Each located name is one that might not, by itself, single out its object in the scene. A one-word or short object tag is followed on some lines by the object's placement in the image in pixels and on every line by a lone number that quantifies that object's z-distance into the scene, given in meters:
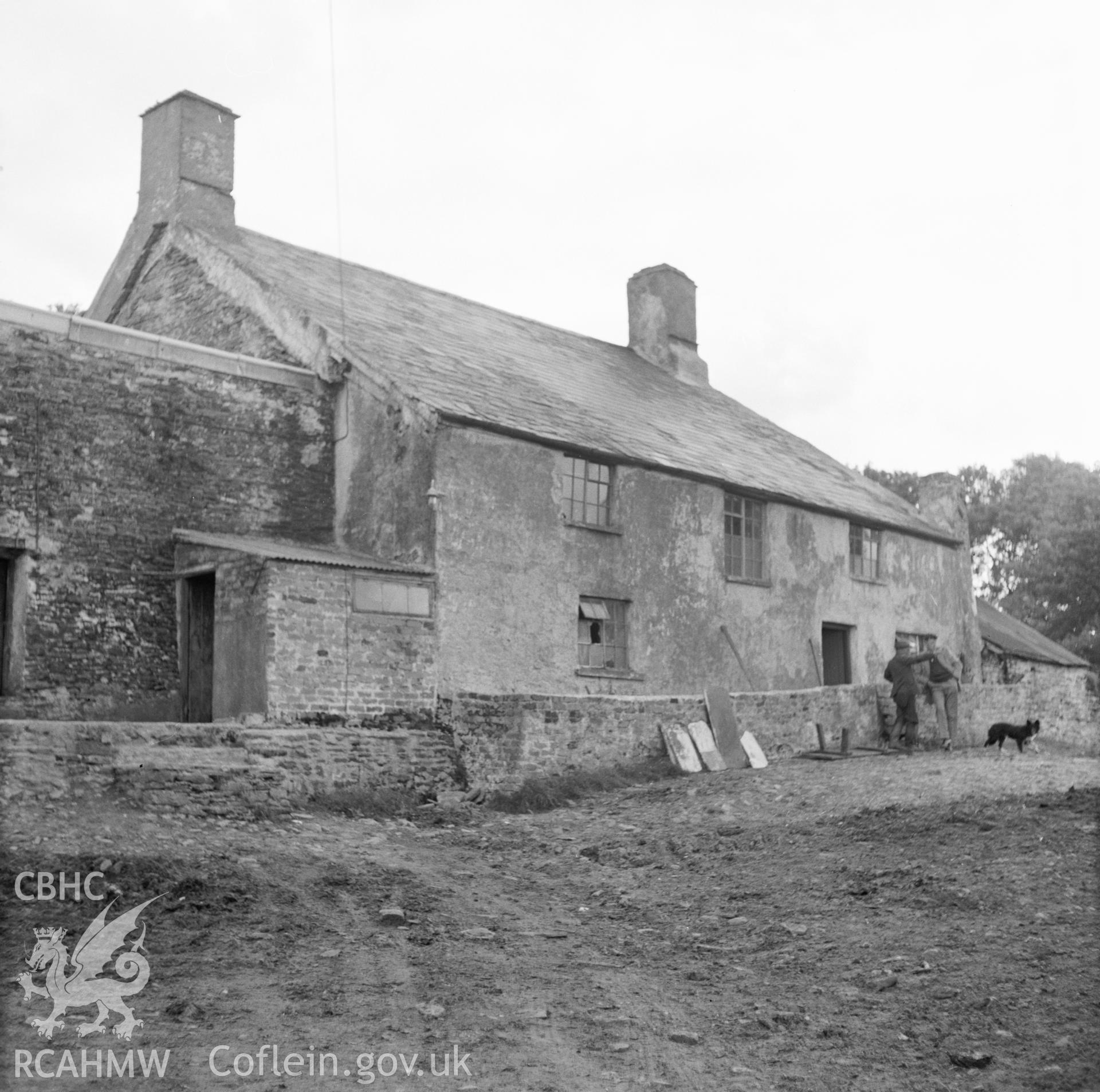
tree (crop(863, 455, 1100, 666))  41.50
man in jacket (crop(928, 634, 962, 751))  20.47
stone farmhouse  15.84
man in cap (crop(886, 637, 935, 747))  20.23
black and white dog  18.64
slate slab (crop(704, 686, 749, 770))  17.94
